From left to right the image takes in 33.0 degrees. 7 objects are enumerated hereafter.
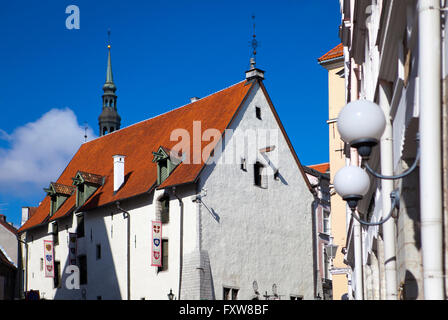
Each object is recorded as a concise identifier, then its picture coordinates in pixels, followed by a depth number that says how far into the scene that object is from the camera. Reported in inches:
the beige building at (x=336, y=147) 1222.9
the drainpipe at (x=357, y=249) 669.9
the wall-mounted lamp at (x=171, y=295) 1255.3
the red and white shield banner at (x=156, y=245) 1288.1
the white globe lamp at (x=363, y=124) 233.6
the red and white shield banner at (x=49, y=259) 1587.1
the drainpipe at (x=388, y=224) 362.0
